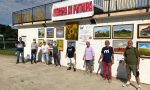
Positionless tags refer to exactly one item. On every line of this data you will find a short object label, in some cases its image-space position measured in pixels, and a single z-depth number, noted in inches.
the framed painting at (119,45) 190.4
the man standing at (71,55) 228.8
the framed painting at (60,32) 260.8
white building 177.6
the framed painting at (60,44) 262.1
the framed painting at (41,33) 294.4
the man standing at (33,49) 278.0
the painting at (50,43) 278.2
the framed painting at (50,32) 278.0
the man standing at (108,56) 181.5
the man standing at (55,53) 256.6
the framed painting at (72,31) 240.0
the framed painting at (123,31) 185.7
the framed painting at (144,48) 173.1
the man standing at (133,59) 158.6
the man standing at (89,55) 207.5
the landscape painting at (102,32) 204.1
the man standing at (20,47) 278.7
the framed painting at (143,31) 174.0
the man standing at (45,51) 270.0
